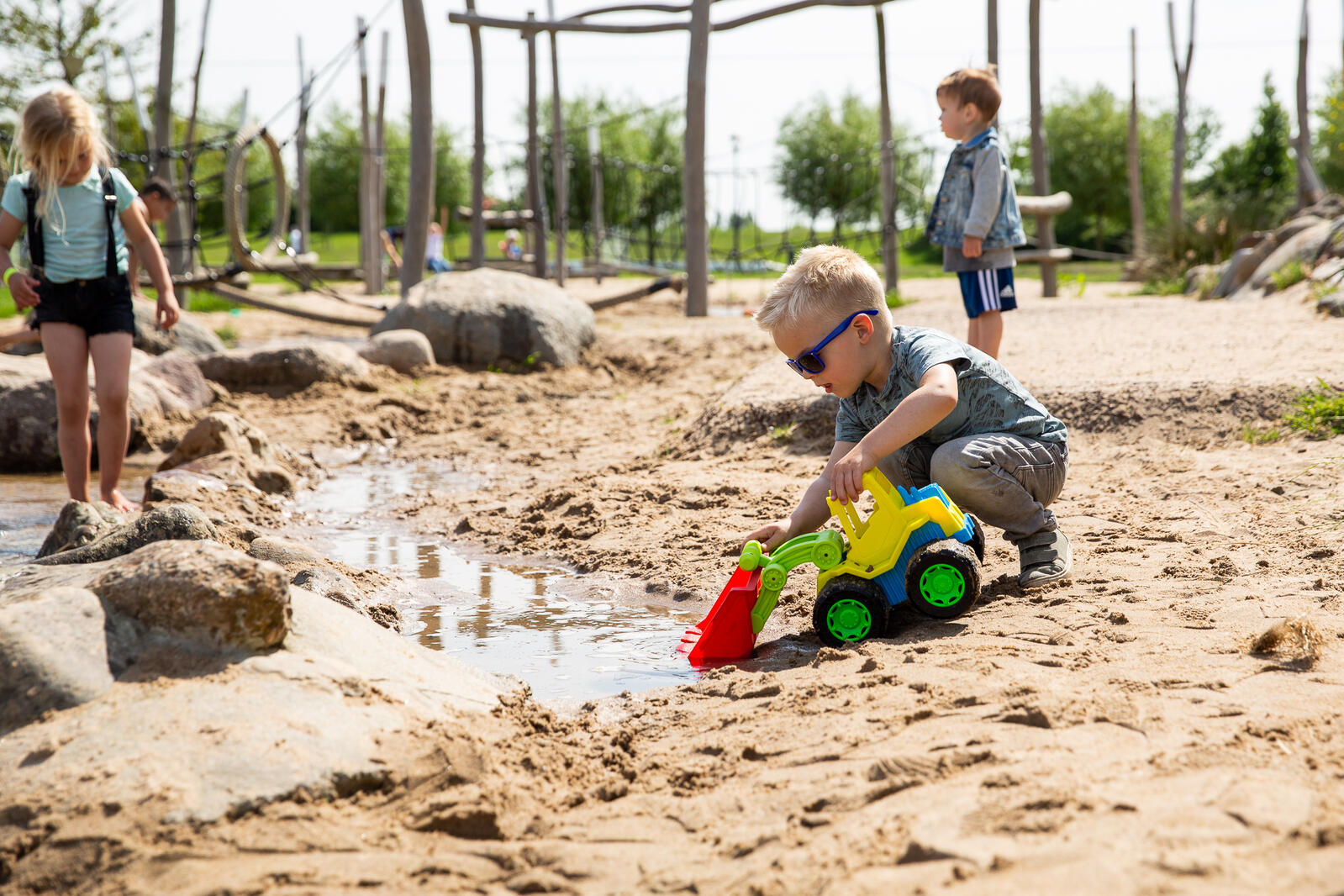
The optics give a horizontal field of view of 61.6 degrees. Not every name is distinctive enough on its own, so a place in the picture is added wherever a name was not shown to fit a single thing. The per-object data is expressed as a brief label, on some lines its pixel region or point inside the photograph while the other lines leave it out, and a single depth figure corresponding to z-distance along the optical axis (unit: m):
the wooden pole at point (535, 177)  15.05
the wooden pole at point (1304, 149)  16.50
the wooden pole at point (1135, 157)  20.62
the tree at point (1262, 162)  30.84
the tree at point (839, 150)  27.84
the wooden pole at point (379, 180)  17.16
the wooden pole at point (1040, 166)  12.32
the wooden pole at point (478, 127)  13.86
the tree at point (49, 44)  21.84
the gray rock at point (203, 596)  2.19
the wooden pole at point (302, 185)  20.66
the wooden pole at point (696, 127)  11.82
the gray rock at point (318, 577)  3.19
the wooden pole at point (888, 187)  13.56
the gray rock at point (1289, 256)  11.09
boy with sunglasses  2.91
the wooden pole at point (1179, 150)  17.45
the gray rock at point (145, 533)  3.23
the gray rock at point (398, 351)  9.07
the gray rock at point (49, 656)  2.03
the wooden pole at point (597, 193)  18.51
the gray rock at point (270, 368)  8.20
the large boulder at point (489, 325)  9.68
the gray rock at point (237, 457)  5.36
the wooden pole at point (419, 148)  11.04
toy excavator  2.90
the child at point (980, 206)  5.25
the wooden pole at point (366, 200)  17.00
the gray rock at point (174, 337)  9.12
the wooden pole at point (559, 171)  15.15
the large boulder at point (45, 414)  6.29
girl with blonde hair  4.34
